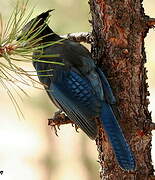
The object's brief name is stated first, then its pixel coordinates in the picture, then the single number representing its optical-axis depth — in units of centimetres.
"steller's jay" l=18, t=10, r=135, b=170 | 559
